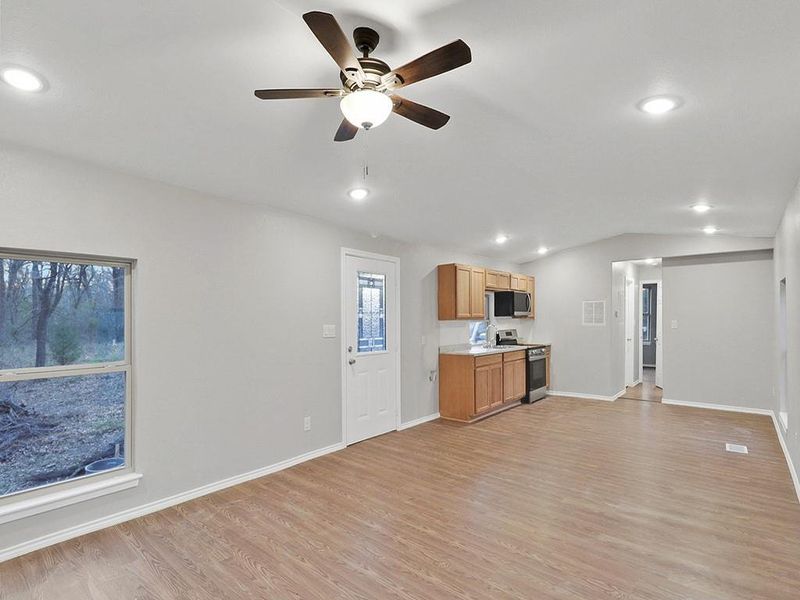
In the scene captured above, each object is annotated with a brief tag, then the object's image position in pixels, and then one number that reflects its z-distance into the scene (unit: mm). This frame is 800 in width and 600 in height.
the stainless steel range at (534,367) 6867
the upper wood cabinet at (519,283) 7148
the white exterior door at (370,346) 4703
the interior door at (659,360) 8203
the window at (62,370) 2643
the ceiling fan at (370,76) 1503
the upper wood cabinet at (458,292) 5777
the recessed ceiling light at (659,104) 2316
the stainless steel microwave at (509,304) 7008
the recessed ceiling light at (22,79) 1943
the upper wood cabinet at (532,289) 7617
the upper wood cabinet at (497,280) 6506
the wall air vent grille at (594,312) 7062
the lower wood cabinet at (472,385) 5570
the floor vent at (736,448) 4410
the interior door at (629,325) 7945
